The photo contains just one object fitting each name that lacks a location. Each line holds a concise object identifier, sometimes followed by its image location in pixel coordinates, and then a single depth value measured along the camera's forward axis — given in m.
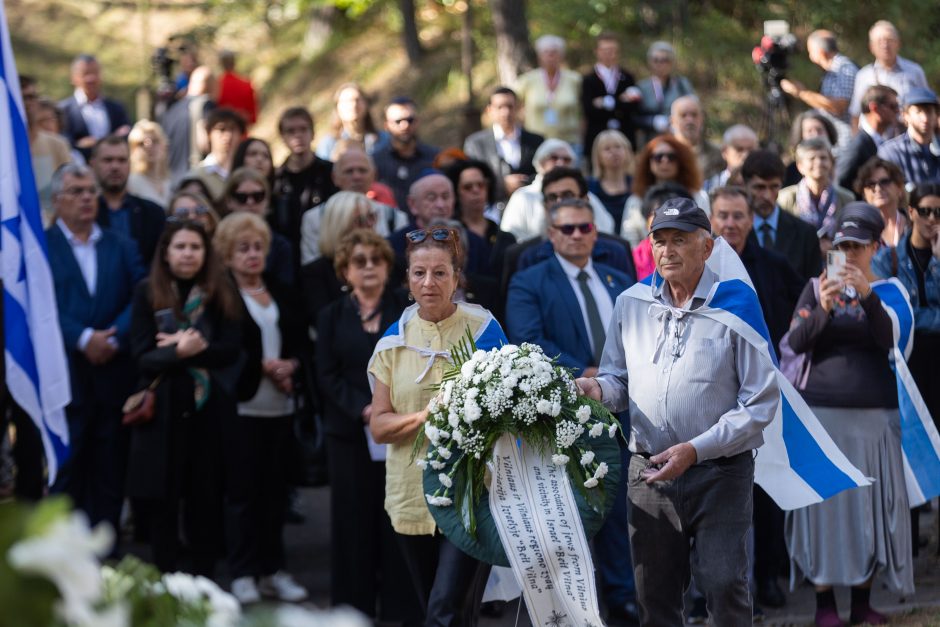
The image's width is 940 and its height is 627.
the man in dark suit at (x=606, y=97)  27.84
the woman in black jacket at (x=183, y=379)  16.69
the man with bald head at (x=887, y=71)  25.58
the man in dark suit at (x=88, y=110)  27.37
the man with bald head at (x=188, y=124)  28.53
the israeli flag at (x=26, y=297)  14.63
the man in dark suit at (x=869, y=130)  22.64
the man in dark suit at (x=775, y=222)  18.30
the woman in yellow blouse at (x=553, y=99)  27.59
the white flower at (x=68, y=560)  4.36
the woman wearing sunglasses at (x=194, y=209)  18.58
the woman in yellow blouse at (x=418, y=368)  12.70
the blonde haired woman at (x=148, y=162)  22.80
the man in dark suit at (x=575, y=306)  15.90
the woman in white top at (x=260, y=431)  17.39
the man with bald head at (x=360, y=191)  19.92
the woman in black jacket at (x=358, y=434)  15.92
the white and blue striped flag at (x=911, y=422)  15.39
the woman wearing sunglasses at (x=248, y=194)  19.59
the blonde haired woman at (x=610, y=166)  21.87
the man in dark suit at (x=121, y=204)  19.77
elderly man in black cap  11.34
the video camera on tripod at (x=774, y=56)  26.86
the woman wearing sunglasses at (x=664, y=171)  20.06
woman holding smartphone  15.38
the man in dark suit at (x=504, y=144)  24.50
